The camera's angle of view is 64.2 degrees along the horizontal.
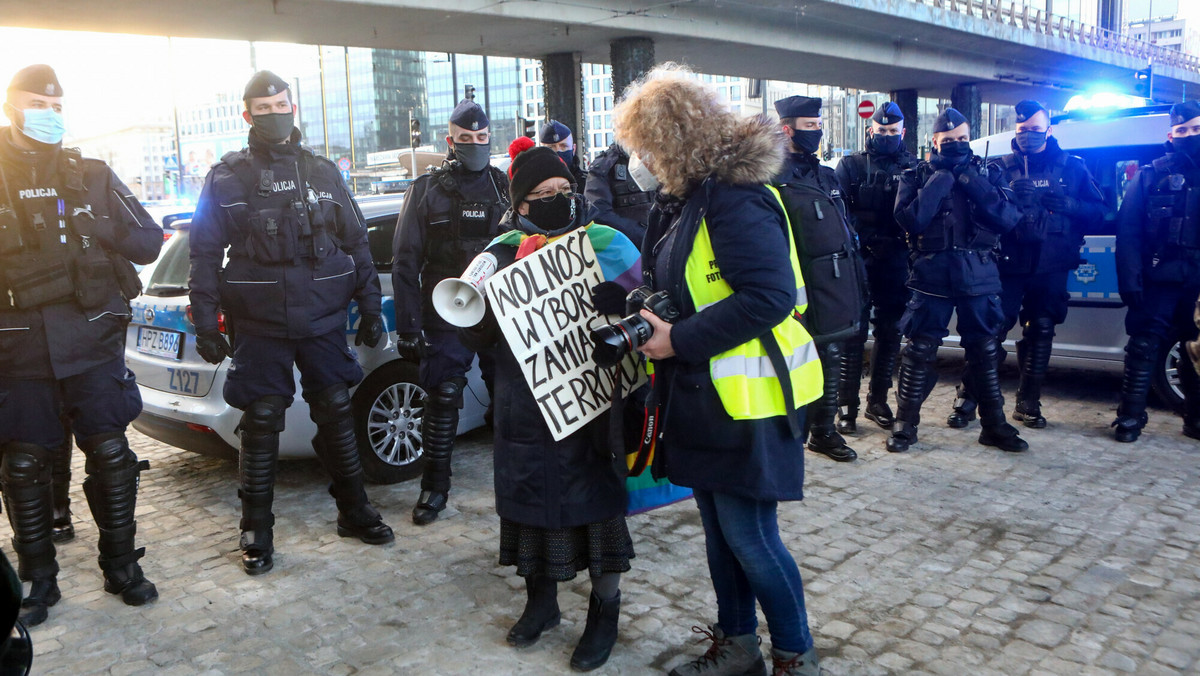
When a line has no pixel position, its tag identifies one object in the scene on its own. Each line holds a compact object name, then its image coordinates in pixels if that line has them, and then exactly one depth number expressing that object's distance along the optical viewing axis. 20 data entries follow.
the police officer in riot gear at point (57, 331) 4.01
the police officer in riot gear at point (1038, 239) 6.36
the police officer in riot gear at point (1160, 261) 5.96
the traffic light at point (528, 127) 9.42
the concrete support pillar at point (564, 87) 25.72
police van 6.87
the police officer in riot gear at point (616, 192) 5.78
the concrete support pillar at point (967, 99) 36.66
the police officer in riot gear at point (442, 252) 5.09
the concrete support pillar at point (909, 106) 34.84
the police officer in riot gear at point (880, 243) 6.42
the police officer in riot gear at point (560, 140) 6.60
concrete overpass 18.25
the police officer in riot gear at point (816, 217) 4.29
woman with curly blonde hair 2.80
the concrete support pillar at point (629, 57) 23.88
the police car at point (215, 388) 5.21
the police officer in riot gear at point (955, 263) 5.97
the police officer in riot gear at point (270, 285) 4.46
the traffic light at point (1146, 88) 11.60
